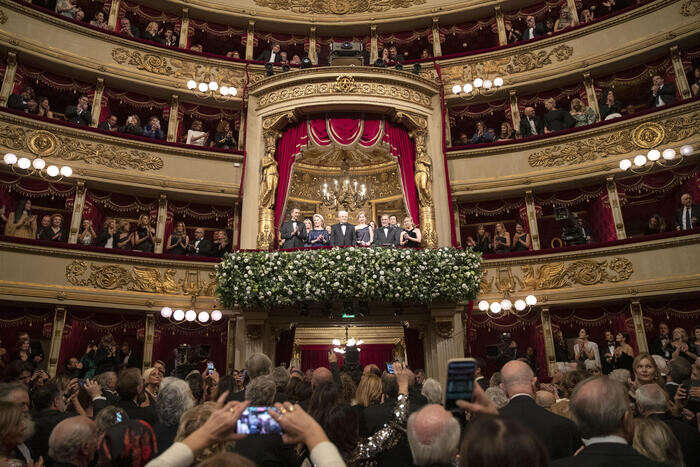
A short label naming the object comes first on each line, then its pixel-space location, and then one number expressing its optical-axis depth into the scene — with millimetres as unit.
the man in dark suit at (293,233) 14281
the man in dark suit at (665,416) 4168
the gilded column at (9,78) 14648
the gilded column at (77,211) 14529
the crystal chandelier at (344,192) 14945
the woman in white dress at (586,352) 11781
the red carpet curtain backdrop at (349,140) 15156
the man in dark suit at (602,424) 2703
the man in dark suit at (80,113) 15547
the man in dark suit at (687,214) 13133
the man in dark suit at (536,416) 3723
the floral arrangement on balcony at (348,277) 11875
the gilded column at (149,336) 14031
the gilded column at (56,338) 12664
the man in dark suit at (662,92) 14784
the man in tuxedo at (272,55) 18469
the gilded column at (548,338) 13836
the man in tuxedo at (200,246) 15553
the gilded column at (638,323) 13070
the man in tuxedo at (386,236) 14094
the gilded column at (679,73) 14734
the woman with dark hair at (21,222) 14156
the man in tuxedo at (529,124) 16594
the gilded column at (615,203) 14828
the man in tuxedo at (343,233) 14180
